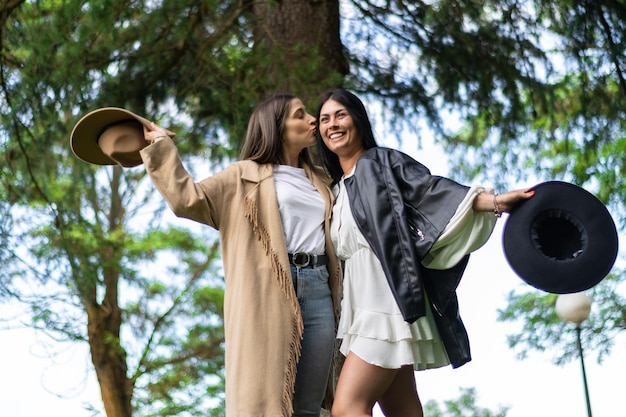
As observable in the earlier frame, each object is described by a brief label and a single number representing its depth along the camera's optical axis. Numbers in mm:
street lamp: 8938
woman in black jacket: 3109
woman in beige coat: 3234
